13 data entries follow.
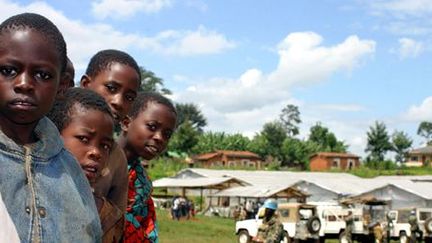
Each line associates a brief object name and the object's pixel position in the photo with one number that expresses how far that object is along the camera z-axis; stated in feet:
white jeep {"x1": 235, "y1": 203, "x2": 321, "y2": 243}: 84.53
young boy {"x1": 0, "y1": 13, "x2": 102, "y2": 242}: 5.65
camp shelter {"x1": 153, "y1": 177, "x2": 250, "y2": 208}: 146.99
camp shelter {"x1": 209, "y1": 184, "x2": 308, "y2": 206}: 128.26
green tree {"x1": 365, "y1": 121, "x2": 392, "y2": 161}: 284.00
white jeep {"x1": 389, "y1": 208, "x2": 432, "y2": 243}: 93.66
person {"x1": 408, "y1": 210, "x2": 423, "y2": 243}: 89.81
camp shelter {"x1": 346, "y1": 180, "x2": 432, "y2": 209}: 122.62
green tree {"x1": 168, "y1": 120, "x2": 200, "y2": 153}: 250.98
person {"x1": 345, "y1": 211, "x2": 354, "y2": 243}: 86.94
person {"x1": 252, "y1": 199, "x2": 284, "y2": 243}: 42.98
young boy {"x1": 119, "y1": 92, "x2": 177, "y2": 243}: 11.85
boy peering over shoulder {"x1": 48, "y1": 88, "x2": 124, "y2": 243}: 8.38
